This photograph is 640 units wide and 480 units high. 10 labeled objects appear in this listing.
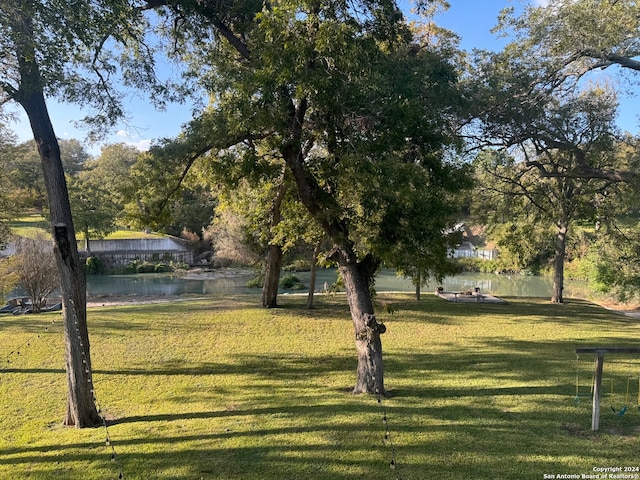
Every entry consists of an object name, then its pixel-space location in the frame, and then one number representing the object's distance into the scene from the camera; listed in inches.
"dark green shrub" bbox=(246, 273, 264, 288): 1070.4
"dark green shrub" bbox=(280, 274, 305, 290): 1071.1
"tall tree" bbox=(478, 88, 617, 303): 468.8
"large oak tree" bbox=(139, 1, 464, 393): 223.9
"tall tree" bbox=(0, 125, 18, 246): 545.7
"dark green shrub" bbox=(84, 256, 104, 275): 1544.0
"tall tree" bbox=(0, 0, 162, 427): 207.9
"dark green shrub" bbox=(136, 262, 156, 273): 1637.6
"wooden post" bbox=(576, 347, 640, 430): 190.1
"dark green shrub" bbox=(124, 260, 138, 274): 1625.2
